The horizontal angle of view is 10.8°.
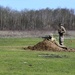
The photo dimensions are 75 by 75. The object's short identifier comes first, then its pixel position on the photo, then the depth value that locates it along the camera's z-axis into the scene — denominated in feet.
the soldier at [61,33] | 118.32
